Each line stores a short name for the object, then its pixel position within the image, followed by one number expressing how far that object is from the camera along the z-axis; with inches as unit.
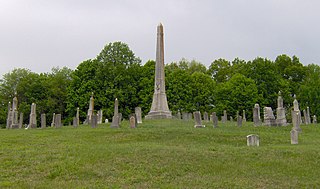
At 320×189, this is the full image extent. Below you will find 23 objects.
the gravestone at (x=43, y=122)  877.6
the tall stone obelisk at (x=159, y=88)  1232.2
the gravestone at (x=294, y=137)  576.8
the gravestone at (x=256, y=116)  895.1
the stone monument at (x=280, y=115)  896.9
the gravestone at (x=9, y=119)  1021.5
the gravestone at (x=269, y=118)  892.7
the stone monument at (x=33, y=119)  908.6
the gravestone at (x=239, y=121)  878.2
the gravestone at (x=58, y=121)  857.2
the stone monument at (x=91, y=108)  1178.6
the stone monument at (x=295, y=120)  709.3
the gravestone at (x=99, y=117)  1091.9
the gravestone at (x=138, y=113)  992.1
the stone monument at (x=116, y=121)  809.5
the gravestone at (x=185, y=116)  1190.8
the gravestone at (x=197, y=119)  802.8
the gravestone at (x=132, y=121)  785.6
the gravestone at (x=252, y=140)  539.5
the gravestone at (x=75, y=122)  936.1
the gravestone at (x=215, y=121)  843.8
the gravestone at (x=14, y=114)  1018.5
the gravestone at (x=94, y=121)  824.4
